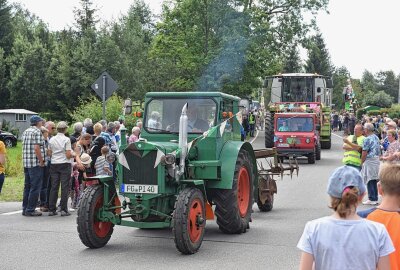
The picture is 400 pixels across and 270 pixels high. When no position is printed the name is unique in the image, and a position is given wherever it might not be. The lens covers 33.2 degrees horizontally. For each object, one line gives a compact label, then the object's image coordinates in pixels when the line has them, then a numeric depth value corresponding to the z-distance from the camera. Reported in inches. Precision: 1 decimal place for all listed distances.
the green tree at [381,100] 3088.1
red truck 991.0
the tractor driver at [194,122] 418.9
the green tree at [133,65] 1882.4
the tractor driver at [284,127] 1018.6
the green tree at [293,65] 3302.2
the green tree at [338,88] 3722.9
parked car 1412.4
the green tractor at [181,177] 358.0
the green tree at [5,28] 2413.9
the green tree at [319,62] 3583.4
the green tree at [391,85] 5529.5
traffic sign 700.7
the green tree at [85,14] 2426.2
